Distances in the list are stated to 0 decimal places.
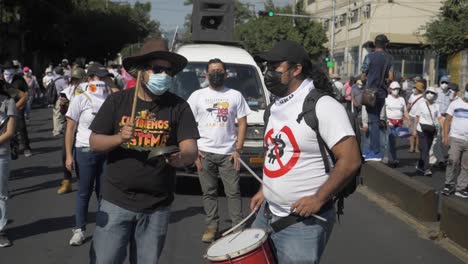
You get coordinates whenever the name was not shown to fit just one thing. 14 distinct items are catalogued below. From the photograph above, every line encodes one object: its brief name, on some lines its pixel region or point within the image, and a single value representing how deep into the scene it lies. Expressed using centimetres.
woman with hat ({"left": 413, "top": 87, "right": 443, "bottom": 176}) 1243
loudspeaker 1473
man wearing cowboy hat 403
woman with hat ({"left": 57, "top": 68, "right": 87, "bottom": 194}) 805
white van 952
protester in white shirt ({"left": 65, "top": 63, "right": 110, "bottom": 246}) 684
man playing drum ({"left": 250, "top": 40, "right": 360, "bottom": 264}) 362
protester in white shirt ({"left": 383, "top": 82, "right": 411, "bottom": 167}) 1327
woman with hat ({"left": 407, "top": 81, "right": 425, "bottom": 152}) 1290
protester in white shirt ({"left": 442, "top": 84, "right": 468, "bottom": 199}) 988
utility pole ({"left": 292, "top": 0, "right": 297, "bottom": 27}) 5659
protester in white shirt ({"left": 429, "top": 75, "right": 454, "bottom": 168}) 1325
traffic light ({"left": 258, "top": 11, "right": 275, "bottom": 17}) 4035
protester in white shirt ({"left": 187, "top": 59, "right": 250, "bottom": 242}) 715
